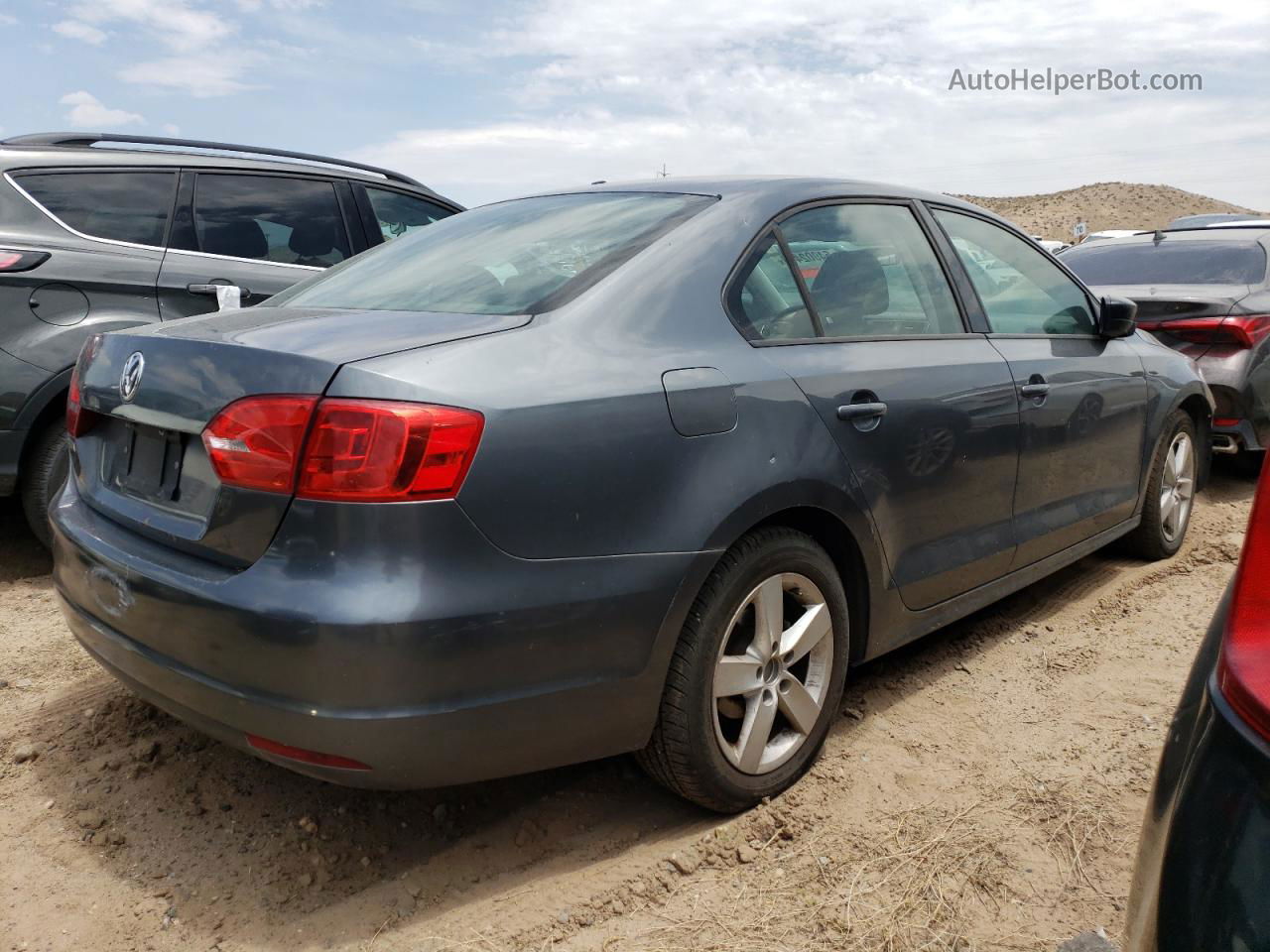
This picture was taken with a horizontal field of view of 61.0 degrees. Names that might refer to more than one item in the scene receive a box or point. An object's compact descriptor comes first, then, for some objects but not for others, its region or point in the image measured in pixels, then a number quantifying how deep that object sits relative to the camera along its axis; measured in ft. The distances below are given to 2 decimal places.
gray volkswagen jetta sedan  6.63
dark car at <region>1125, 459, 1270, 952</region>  3.63
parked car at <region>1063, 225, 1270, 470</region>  19.04
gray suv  13.55
